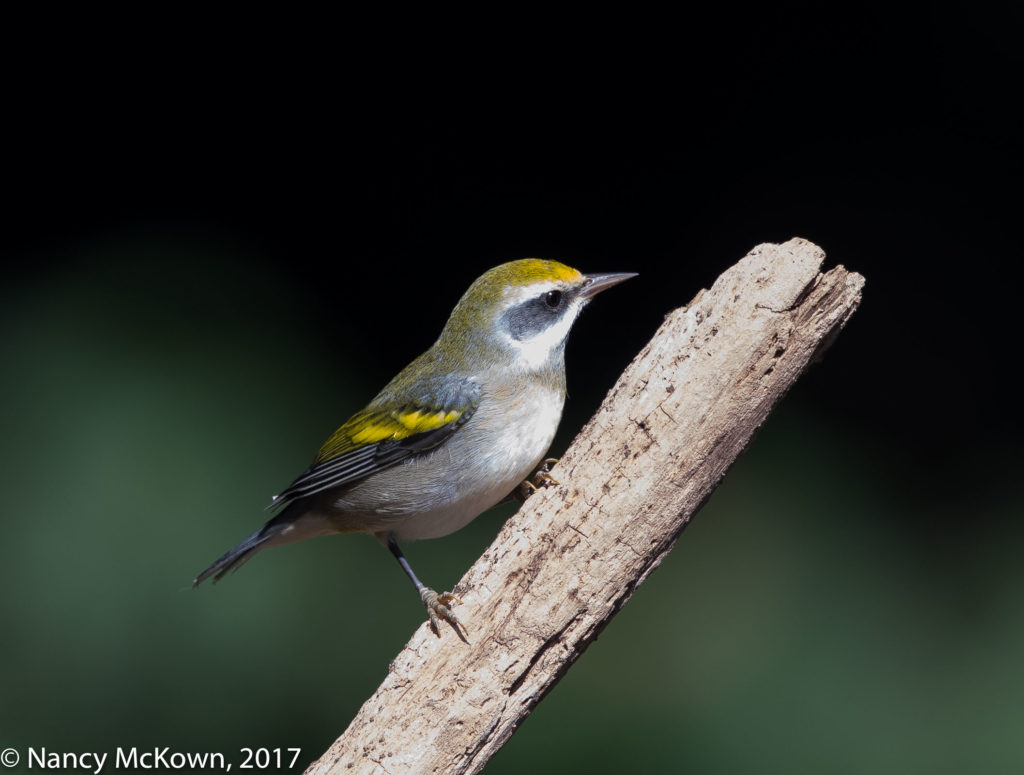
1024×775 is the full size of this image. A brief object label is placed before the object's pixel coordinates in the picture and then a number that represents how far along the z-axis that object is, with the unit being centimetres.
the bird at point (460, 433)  646
